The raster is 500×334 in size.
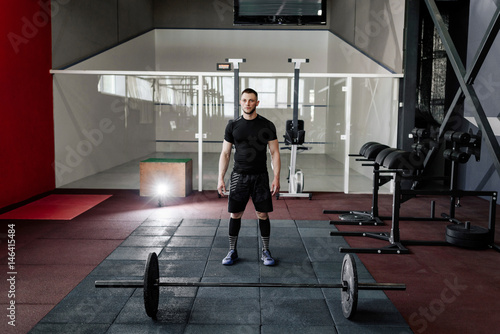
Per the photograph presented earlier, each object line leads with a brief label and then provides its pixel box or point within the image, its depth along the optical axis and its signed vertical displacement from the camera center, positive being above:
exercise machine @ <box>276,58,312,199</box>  5.98 -0.18
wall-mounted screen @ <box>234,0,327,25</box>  6.45 +1.85
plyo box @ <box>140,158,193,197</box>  6.08 -0.73
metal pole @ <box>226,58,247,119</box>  5.86 +0.64
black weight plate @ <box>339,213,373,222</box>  4.76 -1.02
